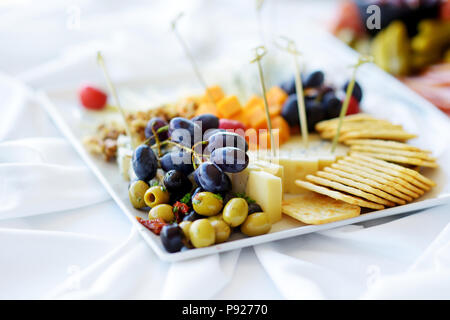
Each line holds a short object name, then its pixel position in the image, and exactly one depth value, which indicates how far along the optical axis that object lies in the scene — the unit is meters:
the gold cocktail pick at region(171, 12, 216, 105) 0.81
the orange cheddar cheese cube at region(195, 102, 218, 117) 0.80
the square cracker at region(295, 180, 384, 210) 0.68
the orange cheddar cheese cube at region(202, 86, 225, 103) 0.82
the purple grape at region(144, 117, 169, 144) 0.73
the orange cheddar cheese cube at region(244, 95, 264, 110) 0.82
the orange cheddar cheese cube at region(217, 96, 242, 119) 0.80
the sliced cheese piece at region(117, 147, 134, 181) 0.74
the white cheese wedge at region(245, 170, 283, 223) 0.67
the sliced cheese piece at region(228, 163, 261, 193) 0.69
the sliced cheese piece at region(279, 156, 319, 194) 0.73
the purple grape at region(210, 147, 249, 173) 0.66
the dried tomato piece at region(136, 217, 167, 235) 0.66
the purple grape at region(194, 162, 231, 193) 0.66
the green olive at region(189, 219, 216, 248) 0.64
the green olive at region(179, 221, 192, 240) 0.65
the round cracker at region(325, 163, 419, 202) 0.69
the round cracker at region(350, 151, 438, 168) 0.72
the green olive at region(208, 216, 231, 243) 0.65
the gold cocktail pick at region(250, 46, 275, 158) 0.70
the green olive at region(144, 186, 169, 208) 0.68
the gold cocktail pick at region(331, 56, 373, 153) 0.77
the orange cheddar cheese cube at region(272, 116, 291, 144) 0.80
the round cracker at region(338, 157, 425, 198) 0.70
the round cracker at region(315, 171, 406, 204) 0.68
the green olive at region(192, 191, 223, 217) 0.66
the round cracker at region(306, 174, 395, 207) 0.68
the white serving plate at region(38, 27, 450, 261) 0.66
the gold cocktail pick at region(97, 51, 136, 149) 0.75
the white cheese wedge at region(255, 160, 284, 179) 0.69
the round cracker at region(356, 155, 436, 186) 0.71
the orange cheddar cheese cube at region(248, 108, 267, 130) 0.80
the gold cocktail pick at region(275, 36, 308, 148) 0.77
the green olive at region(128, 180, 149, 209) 0.69
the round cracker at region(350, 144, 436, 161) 0.73
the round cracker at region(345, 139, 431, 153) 0.75
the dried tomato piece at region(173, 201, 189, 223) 0.67
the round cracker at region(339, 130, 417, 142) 0.77
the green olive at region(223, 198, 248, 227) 0.66
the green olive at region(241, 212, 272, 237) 0.66
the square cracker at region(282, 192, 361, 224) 0.67
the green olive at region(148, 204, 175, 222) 0.67
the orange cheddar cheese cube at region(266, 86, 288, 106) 0.84
